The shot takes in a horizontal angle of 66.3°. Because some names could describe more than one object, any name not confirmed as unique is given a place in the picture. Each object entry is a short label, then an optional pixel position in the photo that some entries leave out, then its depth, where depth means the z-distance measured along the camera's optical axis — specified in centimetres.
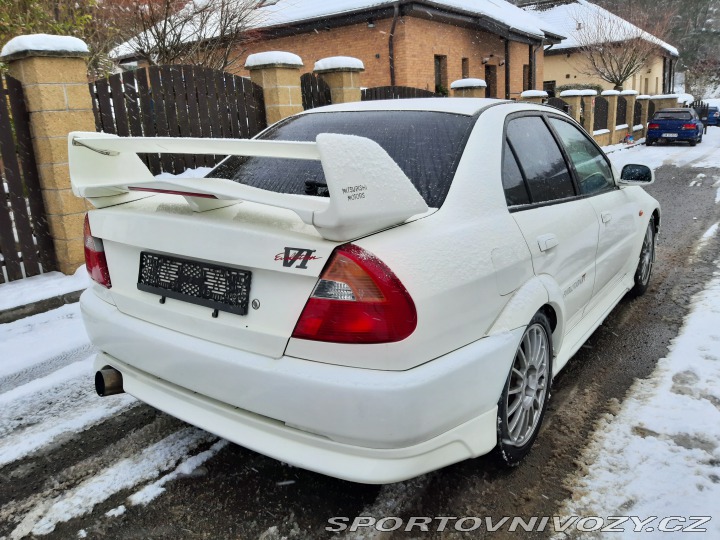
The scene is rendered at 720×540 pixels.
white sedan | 181
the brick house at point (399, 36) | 1770
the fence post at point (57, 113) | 495
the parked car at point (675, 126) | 2138
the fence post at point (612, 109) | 2173
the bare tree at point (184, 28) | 1044
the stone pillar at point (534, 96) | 1680
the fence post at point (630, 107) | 2458
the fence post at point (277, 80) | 757
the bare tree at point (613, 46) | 3319
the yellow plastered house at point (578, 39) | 3472
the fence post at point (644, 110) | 2644
